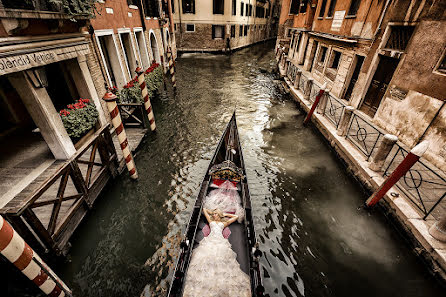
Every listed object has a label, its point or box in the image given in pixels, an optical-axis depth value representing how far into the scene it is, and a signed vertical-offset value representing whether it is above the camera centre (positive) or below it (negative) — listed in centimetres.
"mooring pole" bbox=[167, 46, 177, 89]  1063 -226
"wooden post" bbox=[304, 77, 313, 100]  850 -260
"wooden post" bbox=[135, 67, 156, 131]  605 -217
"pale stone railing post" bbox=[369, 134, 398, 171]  410 -238
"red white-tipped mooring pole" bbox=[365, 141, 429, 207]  324 -228
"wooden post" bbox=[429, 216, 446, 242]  308 -273
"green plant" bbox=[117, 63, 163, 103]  715 -234
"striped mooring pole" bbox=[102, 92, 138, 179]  391 -212
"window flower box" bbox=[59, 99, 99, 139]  450 -202
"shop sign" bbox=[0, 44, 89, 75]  312 -68
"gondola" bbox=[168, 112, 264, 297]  264 -286
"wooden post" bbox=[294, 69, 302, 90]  996 -258
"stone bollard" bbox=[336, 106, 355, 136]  560 -247
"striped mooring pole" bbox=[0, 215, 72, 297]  198 -228
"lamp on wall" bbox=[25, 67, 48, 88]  362 -98
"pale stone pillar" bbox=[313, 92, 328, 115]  711 -261
